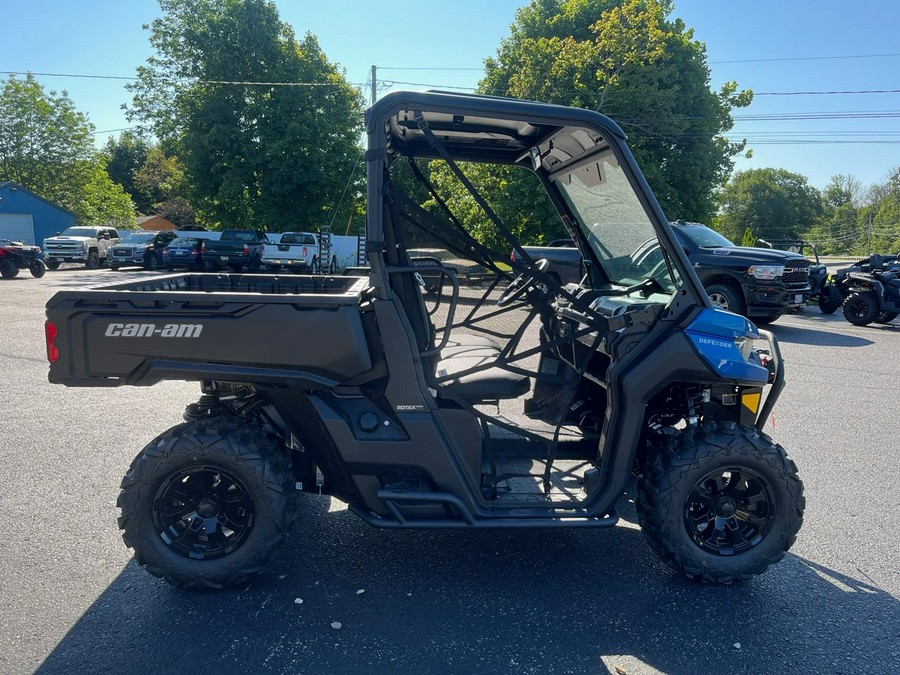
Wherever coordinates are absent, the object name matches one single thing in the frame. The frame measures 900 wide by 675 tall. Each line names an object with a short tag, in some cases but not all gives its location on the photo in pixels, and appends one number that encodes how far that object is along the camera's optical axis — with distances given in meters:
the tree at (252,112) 28.67
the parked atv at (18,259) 21.12
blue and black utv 3.04
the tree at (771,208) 81.50
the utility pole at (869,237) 71.78
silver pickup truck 27.45
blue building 38.91
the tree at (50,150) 42.78
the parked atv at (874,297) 13.70
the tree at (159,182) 58.44
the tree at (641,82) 20.47
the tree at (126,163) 68.62
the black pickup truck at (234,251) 25.06
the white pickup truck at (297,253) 23.08
